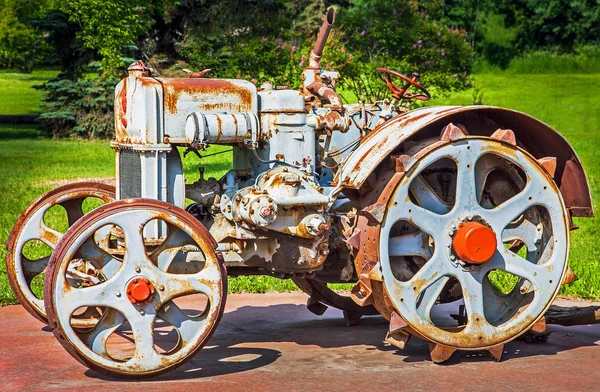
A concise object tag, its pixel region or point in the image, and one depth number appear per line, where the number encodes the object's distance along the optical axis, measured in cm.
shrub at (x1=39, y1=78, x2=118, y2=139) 2634
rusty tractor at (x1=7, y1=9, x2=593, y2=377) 576
